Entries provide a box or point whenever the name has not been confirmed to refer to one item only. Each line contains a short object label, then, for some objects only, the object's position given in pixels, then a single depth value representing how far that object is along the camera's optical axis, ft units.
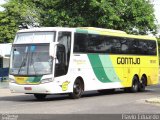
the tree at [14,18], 223.30
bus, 72.23
